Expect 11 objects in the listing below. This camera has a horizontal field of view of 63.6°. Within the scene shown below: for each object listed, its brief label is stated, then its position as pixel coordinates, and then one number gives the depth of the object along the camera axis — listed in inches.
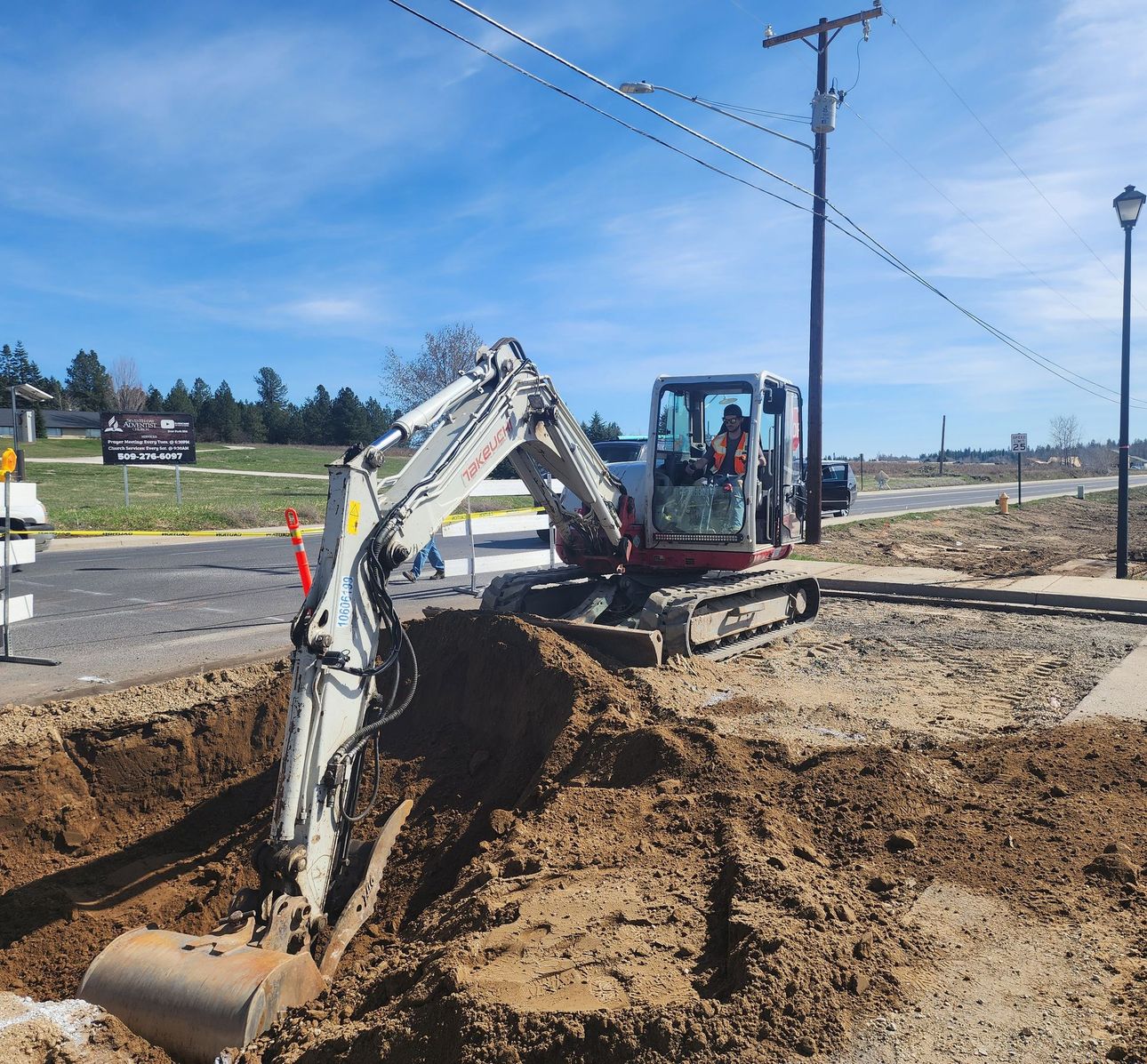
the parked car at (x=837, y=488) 1149.1
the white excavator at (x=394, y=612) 148.2
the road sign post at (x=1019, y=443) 1343.5
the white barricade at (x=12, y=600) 346.3
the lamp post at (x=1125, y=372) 570.3
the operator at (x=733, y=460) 374.0
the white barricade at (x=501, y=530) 536.7
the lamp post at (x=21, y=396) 369.1
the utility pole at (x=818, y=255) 722.8
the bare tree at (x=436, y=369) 1669.5
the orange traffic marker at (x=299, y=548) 303.4
